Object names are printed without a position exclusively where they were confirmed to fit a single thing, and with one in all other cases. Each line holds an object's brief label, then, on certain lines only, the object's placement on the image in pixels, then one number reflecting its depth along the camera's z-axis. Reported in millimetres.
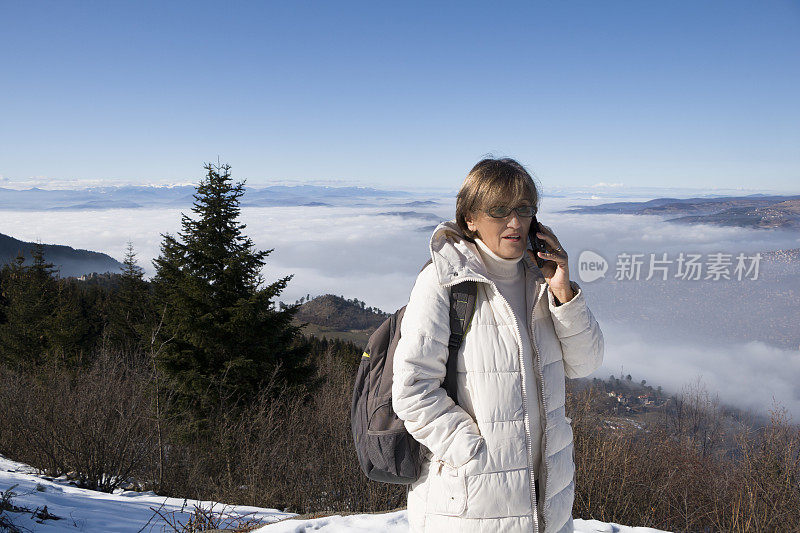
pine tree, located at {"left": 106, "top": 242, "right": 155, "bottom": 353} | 30391
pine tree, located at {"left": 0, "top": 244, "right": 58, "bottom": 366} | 29347
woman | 1894
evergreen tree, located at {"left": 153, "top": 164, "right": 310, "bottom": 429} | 18078
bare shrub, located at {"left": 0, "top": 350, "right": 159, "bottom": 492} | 7906
